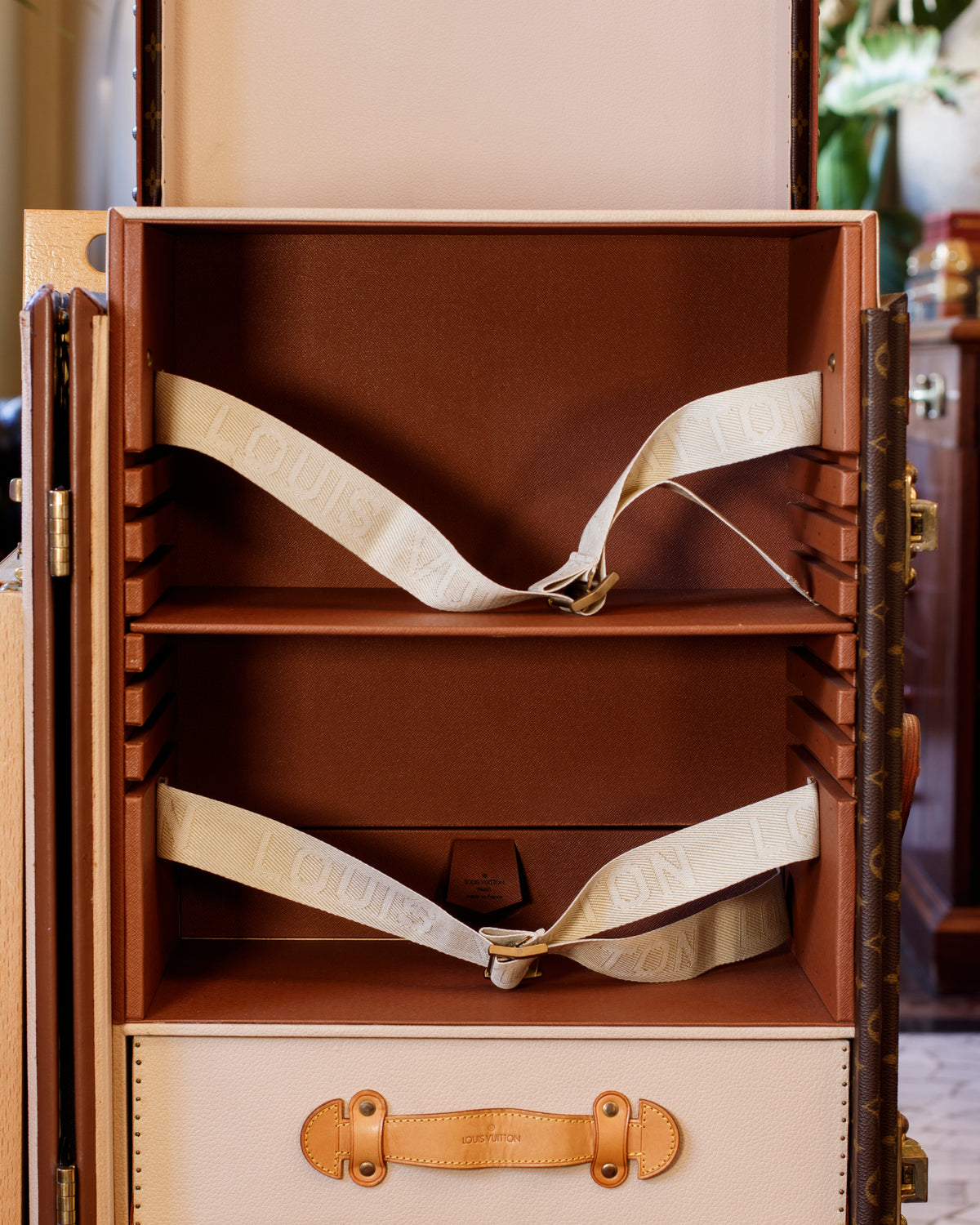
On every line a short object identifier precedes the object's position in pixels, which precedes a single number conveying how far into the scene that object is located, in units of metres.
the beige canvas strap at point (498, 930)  1.37
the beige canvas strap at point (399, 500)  1.35
